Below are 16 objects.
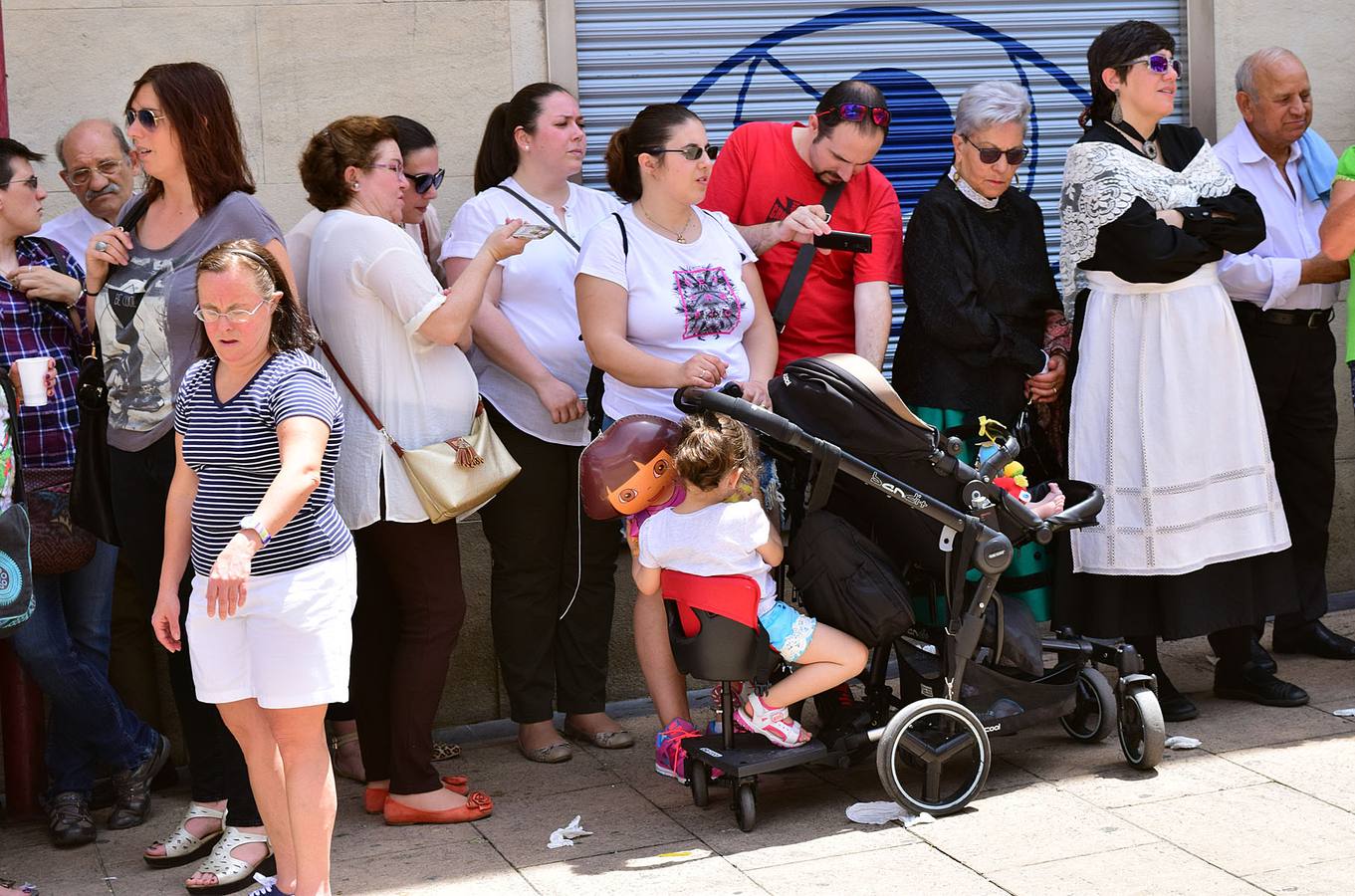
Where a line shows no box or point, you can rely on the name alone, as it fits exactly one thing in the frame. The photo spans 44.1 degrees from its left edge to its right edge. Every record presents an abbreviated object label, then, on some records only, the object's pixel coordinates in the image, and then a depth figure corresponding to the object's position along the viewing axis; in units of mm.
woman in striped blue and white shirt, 3789
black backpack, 4566
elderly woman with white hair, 5152
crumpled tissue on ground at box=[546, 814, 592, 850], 4527
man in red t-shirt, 5129
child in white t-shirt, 4445
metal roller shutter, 6320
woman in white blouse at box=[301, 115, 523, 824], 4547
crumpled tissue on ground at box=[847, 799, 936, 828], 4516
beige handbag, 4559
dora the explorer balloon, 4469
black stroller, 4465
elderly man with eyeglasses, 5375
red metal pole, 5016
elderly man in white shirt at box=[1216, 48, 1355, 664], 5695
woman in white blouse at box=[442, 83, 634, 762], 5180
